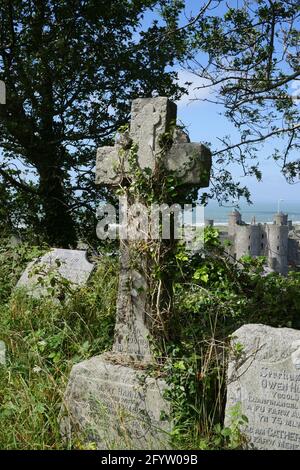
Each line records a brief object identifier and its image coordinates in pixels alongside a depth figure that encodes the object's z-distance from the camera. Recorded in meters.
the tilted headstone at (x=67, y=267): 6.51
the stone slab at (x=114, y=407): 3.63
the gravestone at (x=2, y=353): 4.50
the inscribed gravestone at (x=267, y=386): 3.25
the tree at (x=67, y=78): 9.56
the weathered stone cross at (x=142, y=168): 3.89
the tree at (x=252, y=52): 8.00
